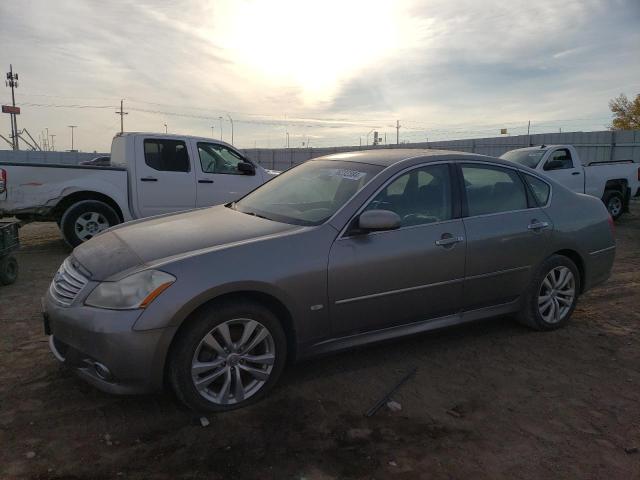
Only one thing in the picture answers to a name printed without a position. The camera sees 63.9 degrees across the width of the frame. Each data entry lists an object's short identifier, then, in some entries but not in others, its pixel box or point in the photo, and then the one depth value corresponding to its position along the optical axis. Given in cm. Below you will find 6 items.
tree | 4278
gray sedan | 299
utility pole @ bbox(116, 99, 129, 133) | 7144
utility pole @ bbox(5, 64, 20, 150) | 5434
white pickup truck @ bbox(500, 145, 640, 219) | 1173
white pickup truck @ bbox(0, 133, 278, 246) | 746
